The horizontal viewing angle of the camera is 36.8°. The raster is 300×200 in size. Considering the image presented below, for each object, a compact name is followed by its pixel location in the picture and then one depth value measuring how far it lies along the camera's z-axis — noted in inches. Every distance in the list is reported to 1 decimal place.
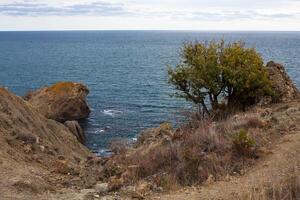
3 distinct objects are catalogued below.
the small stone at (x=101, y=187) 541.4
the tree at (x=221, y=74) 1008.2
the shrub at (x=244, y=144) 590.9
